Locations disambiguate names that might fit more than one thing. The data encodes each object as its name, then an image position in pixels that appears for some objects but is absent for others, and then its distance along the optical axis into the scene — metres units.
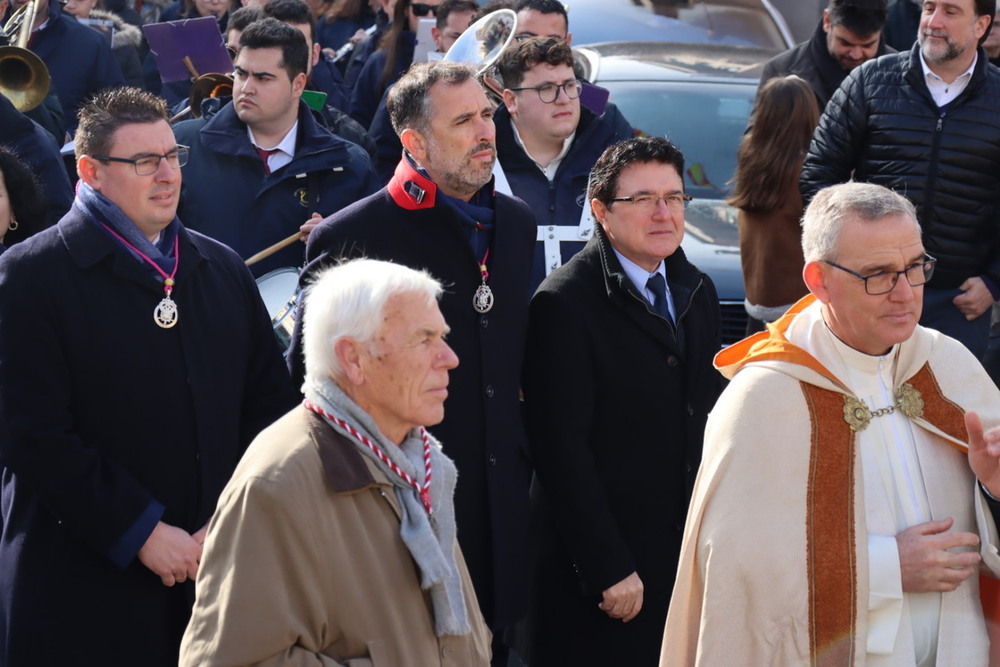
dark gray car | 15.87
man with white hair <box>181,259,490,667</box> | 5.87
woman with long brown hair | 13.56
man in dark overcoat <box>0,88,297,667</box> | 8.11
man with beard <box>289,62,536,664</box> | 9.05
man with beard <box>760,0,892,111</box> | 14.84
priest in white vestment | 7.41
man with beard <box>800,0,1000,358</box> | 12.29
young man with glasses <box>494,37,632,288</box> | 11.80
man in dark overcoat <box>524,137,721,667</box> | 9.09
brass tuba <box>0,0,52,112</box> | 15.03
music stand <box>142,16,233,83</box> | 16.14
